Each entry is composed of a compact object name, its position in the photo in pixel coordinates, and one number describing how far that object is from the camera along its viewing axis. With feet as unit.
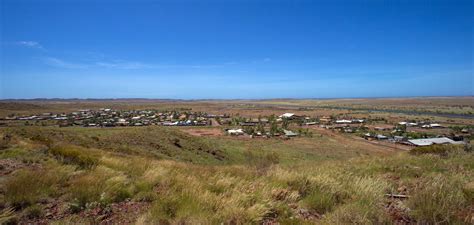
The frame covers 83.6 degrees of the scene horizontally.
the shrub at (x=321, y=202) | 14.85
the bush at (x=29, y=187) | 14.28
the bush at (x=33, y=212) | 13.40
